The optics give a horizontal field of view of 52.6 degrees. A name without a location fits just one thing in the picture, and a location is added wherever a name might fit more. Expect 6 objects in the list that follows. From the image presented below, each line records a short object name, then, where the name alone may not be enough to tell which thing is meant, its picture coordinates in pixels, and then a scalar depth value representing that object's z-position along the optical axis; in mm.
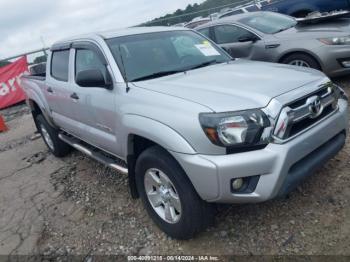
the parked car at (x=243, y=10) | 12512
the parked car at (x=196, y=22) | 14786
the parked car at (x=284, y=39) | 5641
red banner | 11574
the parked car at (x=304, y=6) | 8945
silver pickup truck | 2553
